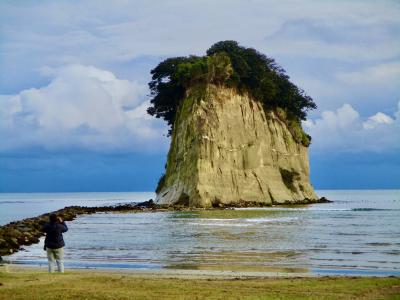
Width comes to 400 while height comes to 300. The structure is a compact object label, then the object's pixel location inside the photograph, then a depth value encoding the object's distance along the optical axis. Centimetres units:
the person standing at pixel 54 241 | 2095
